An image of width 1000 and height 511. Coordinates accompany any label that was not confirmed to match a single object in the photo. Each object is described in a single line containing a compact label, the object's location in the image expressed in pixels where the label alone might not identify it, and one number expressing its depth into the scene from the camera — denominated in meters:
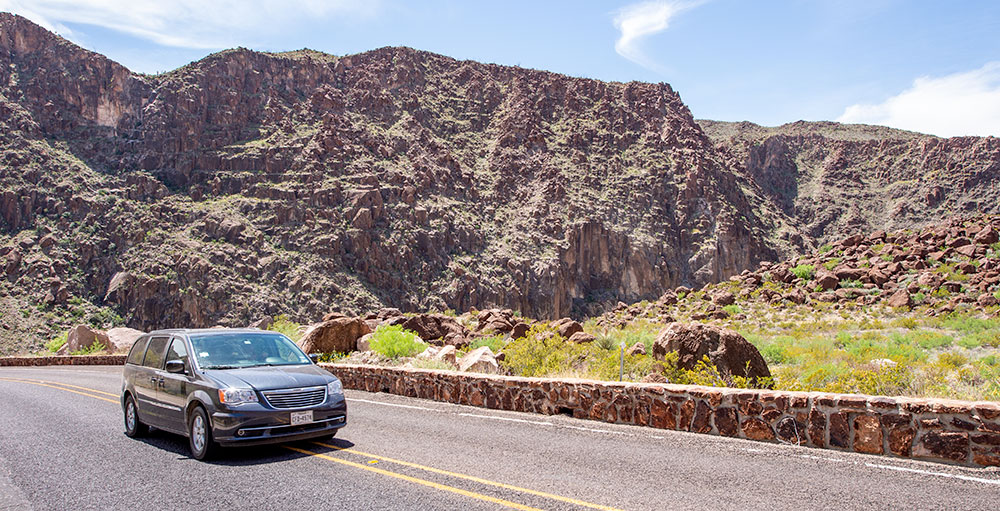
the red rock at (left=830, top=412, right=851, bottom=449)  7.69
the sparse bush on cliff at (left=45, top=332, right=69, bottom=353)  40.78
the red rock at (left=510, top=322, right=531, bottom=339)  26.45
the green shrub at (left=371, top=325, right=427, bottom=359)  18.80
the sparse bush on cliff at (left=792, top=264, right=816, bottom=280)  31.21
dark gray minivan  7.62
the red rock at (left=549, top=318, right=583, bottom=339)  24.17
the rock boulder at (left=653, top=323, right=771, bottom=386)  13.27
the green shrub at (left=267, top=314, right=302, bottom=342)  24.59
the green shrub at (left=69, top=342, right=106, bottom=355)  33.72
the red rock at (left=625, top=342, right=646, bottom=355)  18.12
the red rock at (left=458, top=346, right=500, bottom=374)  15.02
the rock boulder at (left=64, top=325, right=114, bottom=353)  34.47
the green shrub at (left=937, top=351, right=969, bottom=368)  14.97
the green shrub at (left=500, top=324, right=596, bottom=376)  13.84
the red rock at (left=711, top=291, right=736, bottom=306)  31.24
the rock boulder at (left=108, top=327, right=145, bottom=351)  33.09
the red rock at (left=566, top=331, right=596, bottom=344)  21.34
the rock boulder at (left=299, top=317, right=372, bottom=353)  19.84
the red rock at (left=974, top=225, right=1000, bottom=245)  26.92
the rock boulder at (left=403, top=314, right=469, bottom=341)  25.48
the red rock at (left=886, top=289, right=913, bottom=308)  23.53
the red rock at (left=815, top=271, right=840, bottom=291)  28.17
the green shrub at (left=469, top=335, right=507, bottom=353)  21.91
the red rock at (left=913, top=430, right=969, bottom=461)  6.88
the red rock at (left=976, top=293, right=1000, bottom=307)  21.80
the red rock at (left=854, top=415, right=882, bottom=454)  7.45
